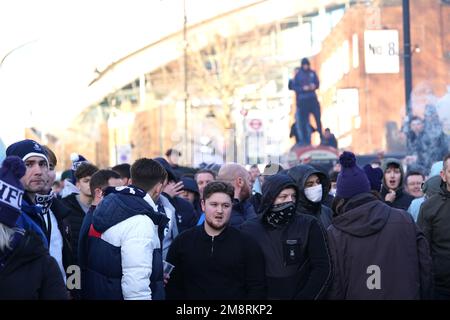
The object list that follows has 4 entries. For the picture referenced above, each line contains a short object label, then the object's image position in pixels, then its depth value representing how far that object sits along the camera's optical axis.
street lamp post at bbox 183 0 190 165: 35.53
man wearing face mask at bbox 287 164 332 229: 8.11
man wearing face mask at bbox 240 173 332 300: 7.19
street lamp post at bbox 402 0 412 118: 30.83
